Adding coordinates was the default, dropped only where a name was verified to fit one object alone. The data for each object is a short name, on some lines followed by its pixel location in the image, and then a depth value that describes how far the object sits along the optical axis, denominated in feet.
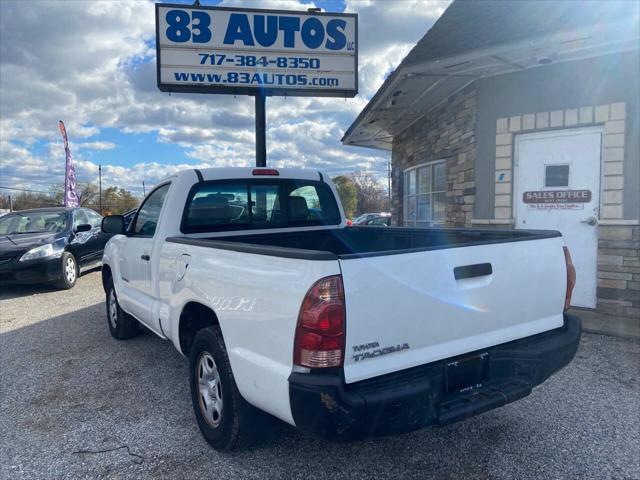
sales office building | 17.51
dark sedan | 25.39
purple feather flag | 55.26
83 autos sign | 27.55
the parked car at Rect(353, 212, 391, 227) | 74.33
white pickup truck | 6.37
